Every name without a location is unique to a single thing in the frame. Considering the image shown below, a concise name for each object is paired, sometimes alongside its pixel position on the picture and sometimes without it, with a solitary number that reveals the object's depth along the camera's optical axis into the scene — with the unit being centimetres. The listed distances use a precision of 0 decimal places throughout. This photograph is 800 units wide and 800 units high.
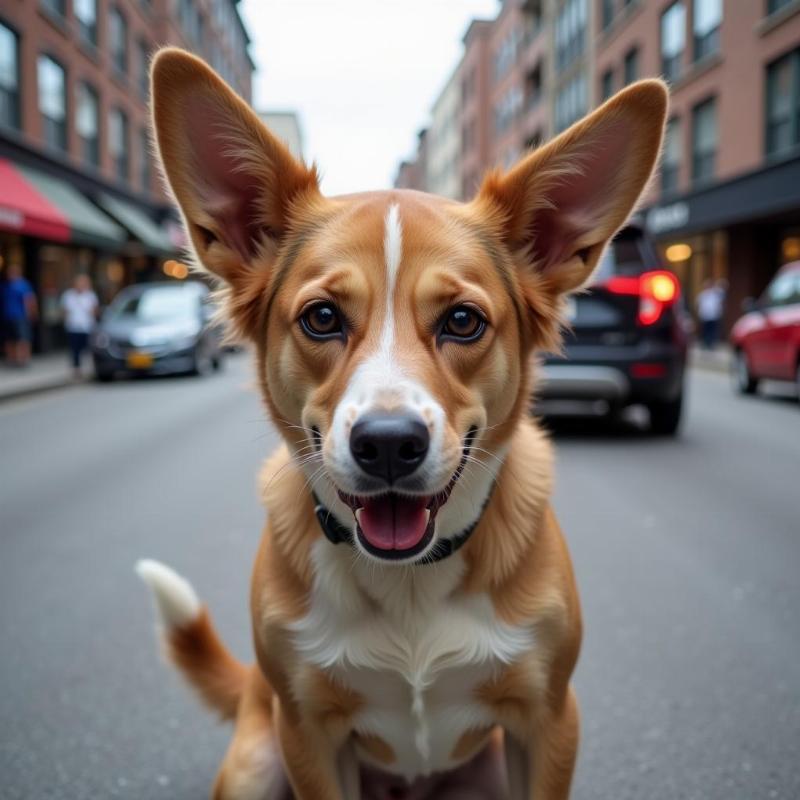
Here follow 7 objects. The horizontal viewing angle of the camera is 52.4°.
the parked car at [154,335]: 1507
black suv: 769
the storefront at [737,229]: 1908
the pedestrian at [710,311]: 1975
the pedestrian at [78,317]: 1590
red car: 1062
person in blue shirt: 1562
